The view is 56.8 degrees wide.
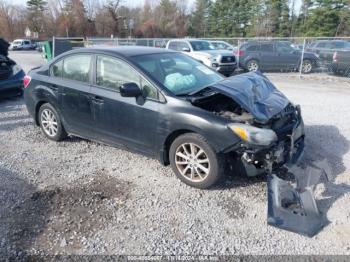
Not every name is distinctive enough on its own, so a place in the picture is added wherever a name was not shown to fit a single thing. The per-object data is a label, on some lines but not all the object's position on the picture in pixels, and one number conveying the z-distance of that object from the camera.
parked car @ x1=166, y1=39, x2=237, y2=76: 14.19
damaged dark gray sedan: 3.71
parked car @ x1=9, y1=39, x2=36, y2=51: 45.70
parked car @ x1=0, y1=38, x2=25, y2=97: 8.70
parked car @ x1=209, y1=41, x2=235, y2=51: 16.59
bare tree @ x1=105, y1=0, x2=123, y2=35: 64.69
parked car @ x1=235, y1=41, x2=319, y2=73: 16.03
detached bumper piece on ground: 3.17
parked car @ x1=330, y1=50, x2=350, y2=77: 13.66
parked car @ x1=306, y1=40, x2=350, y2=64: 14.31
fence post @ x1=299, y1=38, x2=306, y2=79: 14.54
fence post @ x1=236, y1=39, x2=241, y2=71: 15.95
